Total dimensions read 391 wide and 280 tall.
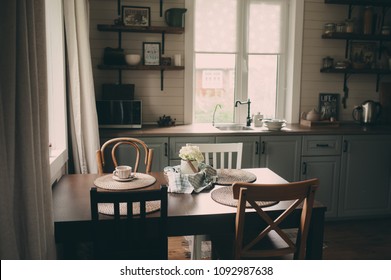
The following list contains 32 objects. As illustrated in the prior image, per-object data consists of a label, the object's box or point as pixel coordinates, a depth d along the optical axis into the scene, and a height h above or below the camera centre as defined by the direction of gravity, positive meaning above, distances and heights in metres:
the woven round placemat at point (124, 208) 1.76 -0.61
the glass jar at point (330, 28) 4.09 +0.52
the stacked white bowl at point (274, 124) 3.70 -0.45
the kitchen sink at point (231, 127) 4.08 -0.53
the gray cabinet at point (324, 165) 3.71 -0.84
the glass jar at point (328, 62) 4.17 +0.16
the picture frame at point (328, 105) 4.29 -0.30
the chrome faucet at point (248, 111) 4.09 -0.37
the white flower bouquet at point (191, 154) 2.22 -0.44
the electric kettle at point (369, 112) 4.09 -0.36
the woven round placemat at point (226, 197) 1.91 -0.62
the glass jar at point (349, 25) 4.11 +0.55
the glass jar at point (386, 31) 4.18 +0.50
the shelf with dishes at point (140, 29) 3.69 +0.46
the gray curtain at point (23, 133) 1.15 -0.18
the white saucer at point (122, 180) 2.18 -0.58
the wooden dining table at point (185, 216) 1.68 -0.63
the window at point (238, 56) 4.09 +0.22
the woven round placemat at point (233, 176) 2.30 -0.61
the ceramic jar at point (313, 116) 4.04 -0.40
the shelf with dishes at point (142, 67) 3.73 +0.09
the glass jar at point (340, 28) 4.11 +0.52
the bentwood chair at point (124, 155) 3.41 -0.69
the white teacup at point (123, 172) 2.18 -0.53
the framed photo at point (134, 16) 3.81 +0.59
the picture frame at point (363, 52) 4.27 +0.28
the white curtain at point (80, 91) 2.90 -0.12
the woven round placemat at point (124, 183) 2.07 -0.59
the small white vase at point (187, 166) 2.24 -0.52
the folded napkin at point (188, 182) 2.10 -0.58
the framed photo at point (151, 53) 3.89 +0.23
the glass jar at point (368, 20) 4.10 +0.60
